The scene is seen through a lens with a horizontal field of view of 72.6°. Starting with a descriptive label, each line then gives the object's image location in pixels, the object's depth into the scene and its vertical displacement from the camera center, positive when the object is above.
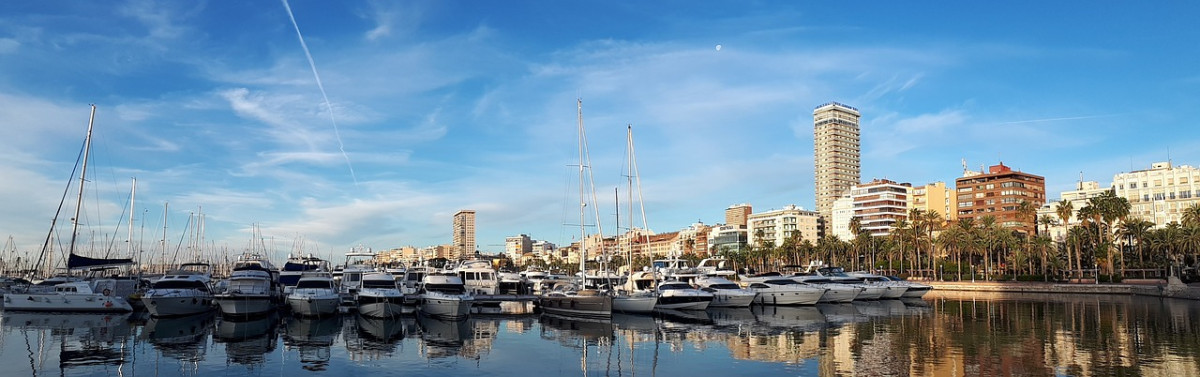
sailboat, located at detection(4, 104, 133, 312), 50.34 -2.31
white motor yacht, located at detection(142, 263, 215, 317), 46.03 -1.98
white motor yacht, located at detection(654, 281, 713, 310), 51.66 -2.48
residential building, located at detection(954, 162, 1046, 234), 169.12 +13.86
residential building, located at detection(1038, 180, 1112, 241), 155.25 +11.30
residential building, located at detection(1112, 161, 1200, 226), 136.38 +11.26
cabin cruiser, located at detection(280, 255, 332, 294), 57.03 -0.49
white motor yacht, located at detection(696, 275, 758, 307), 56.72 -2.60
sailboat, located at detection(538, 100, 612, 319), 45.91 -2.51
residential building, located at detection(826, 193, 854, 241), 196.88 +7.13
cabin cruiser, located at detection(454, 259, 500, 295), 58.38 -1.25
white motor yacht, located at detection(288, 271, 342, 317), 45.84 -2.02
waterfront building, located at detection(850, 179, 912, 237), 188.25 +12.55
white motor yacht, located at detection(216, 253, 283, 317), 45.88 -1.90
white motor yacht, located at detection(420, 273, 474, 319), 46.06 -2.22
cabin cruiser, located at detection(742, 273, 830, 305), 59.25 -2.52
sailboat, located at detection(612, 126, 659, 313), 49.00 -2.51
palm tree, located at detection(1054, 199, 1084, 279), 99.94 +5.79
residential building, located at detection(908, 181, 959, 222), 185.88 +13.73
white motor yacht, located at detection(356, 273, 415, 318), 45.31 -2.27
